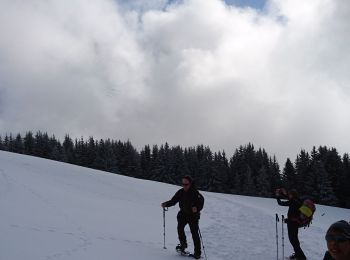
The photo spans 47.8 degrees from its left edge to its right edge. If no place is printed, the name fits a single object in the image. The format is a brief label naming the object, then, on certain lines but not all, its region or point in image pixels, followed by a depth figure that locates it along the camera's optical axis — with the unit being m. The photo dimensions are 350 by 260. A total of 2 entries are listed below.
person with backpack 11.38
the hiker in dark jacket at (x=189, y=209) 10.76
